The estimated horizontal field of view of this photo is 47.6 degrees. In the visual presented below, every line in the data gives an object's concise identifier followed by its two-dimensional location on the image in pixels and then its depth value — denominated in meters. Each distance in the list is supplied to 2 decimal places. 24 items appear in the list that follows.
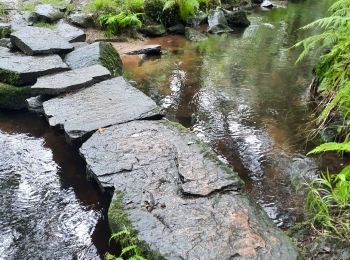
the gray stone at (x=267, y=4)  14.36
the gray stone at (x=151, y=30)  9.99
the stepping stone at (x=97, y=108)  4.39
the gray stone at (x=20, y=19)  8.47
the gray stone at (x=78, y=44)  7.01
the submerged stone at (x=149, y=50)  8.40
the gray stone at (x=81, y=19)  9.40
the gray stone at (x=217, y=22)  10.54
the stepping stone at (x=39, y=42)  6.20
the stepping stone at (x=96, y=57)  6.03
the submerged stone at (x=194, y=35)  9.74
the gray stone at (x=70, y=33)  7.66
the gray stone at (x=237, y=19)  11.16
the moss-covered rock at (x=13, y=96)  5.40
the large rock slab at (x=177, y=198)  2.64
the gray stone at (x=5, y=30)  7.43
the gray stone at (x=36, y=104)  5.34
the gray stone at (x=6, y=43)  6.75
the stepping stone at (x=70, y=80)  5.15
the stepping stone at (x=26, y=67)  5.46
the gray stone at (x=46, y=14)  8.86
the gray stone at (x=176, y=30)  10.41
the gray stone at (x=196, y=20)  10.99
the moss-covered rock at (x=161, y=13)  10.42
